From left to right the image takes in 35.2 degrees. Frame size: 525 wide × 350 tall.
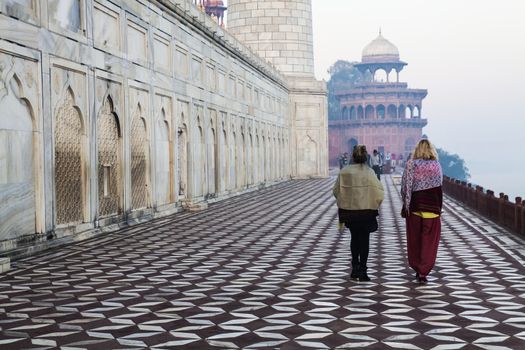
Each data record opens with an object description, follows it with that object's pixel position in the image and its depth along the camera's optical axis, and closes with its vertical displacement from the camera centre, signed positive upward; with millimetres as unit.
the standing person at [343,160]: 43438 -171
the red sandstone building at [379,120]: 78250 +3497
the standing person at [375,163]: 26516 -206
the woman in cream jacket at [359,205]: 8781 -517
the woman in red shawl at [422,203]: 8648 -501
